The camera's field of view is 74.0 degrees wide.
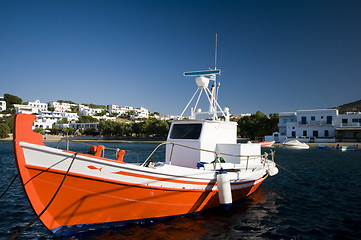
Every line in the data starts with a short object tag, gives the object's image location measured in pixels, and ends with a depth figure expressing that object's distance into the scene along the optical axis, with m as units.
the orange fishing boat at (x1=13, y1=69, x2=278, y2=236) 5.93
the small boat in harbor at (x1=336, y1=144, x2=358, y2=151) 42.59
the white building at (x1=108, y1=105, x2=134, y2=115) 164.23
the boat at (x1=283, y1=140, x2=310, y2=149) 47.81
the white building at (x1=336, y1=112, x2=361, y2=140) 53.75
